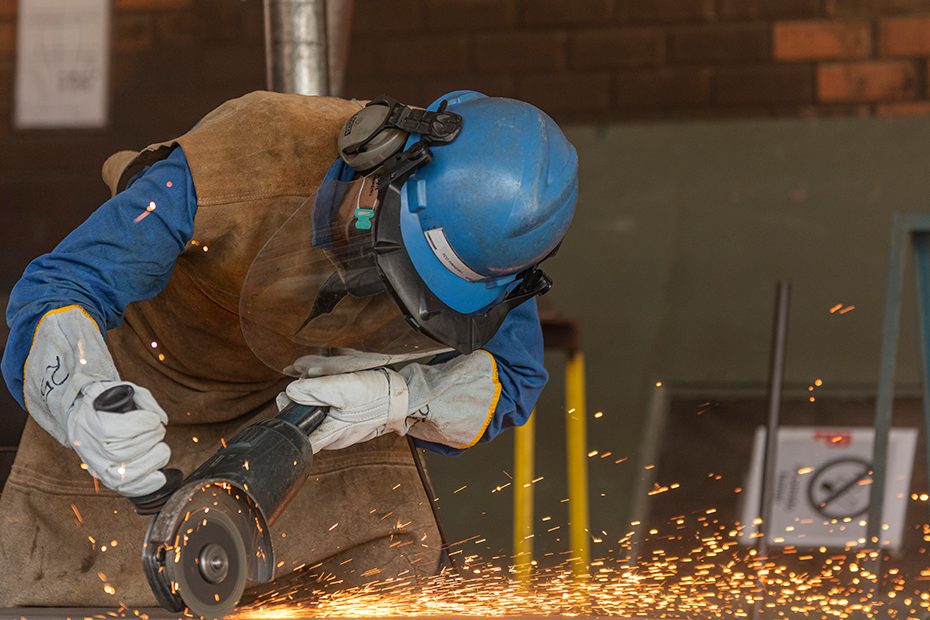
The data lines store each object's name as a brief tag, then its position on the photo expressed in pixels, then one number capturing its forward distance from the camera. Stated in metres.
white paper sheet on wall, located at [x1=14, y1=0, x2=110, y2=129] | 7.30
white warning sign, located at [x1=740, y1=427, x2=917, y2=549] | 6.62
